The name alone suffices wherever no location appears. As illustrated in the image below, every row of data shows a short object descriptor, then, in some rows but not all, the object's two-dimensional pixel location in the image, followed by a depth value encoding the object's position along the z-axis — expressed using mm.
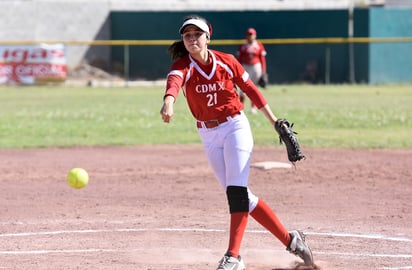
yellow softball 18203
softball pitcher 13445
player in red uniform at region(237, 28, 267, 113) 45844
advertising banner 62875
